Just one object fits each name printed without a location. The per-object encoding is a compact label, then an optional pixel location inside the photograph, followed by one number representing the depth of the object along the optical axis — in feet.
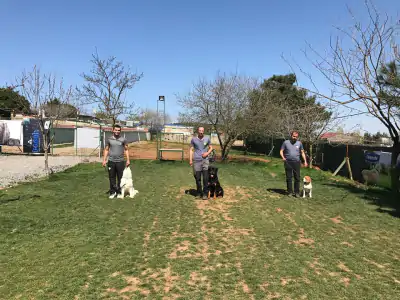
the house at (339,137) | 70.95
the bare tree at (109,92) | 53.88
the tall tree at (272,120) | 62.80
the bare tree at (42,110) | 38.32
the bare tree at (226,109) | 62.54
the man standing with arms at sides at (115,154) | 23.52
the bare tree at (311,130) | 61.24
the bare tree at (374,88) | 20.15
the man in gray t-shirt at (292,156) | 26.11
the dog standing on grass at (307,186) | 26.54
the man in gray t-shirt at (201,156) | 24.28
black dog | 25.12
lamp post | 66.45
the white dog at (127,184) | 24.24
